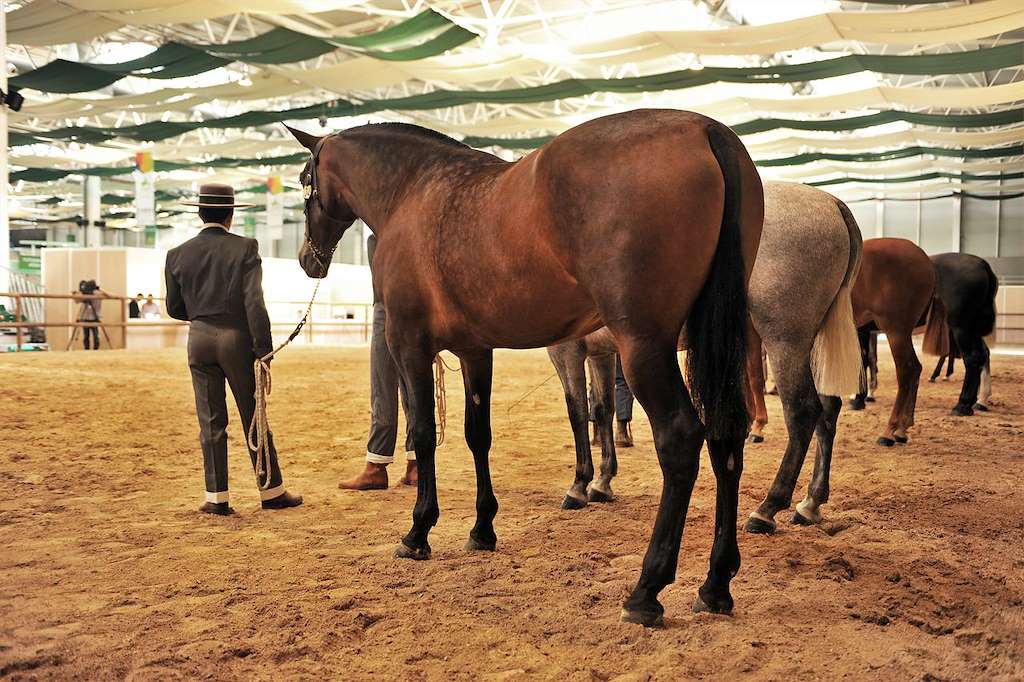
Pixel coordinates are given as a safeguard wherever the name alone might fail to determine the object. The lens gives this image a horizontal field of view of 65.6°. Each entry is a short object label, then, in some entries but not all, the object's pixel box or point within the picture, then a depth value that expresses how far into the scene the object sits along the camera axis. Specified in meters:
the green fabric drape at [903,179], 18.88
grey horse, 3.74
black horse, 8.25
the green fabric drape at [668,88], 10.14
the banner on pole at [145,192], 18.00
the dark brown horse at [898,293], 6.40
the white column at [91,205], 27.03
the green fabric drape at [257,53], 10.77
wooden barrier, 11.83
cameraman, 14.45
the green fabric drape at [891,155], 16.33
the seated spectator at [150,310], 16.14
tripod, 14.26
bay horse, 2.41
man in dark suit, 3.89
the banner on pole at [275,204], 21.48
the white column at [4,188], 11.84
